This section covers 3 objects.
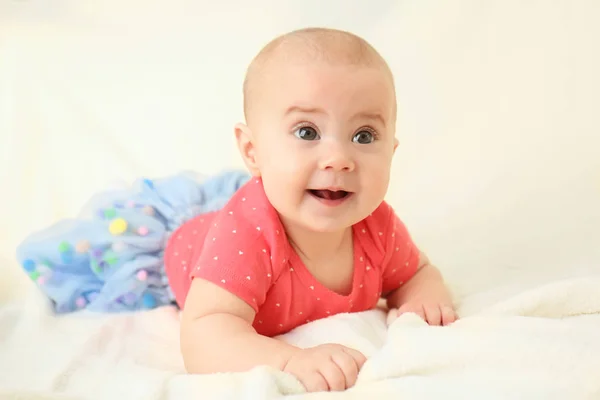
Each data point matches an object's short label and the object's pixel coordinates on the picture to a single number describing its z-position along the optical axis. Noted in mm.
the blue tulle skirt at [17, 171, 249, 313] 1185
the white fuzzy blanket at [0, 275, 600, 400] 722
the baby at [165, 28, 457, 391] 873
